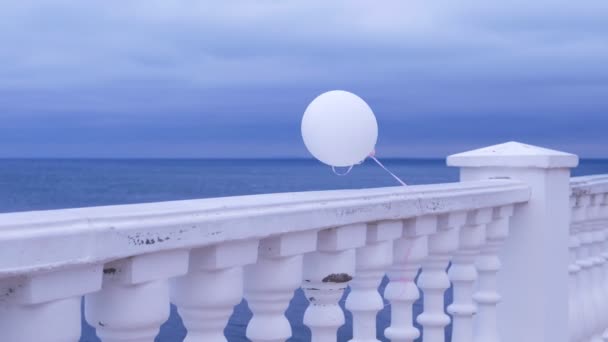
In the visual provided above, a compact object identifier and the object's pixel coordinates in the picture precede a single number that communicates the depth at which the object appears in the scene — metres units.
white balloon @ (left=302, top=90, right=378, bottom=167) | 2.60
